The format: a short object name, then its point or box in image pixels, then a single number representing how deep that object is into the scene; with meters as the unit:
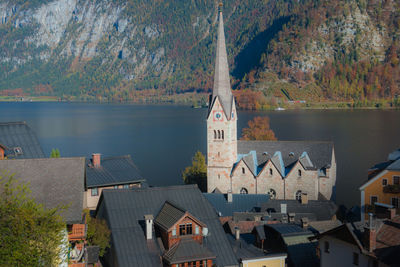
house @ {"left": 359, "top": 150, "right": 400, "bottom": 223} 47.06
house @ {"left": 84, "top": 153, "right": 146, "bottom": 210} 48.16
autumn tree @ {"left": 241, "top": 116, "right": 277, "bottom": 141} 106.22
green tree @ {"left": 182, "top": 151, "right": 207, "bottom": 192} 74.45
